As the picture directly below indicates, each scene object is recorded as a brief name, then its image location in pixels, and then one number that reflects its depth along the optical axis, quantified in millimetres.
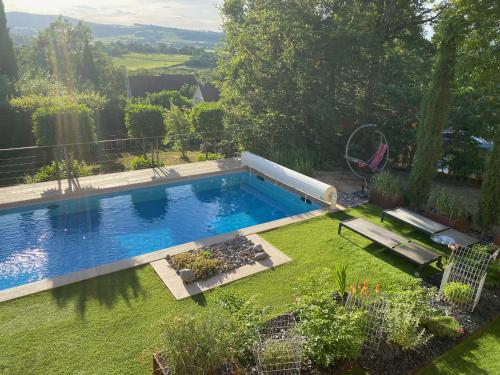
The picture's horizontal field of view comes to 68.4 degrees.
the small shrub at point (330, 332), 5195
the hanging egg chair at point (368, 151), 14703
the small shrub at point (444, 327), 6145
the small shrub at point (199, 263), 7879
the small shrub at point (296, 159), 14945
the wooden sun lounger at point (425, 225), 9324
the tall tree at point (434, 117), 10070
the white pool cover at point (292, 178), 11836
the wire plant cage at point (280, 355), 4863
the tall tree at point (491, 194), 9469
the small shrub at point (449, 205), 10727
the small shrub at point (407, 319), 5719
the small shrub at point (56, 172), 13329
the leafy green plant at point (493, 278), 7617
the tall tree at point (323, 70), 14961
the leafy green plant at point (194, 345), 4691
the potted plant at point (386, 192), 12031
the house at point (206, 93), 41594
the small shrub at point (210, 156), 16969
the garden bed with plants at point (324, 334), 4852
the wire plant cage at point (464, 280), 6883
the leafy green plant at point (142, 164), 15242
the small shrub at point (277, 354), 4882
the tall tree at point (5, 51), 31016
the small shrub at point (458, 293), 6883
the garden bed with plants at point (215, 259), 7838
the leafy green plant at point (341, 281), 6633
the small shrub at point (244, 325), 5305
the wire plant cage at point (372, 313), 5698
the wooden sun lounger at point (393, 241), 8328
